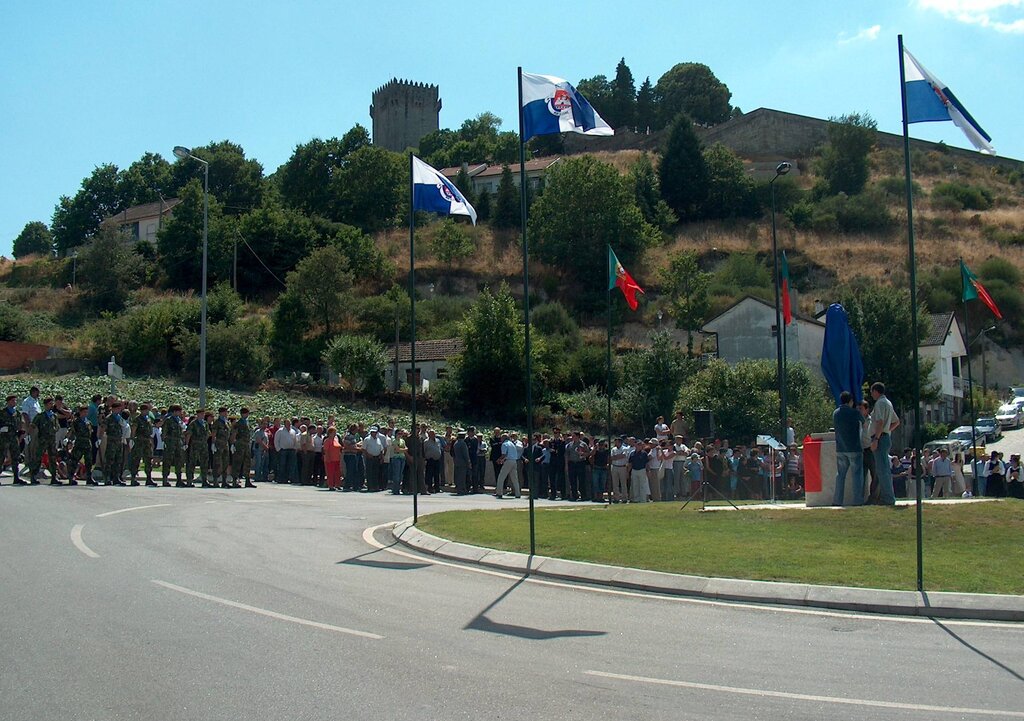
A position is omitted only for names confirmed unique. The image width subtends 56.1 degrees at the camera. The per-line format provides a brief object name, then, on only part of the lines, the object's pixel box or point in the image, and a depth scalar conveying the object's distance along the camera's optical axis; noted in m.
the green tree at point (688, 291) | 67.38
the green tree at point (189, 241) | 82.12
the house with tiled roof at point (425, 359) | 63.03
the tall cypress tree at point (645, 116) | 145.38
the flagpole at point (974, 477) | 28.07
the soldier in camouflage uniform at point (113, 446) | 22.95
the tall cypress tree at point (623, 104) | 144.88
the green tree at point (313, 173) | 106.19
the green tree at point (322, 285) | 66.50
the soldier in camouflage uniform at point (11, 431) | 22.34
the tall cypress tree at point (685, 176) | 103.56
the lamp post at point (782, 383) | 29.91
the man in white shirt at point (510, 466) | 26.91
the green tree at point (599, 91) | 144.88
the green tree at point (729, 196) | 103.31
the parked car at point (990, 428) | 55.19
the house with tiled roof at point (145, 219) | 102.81
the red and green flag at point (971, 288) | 28.16
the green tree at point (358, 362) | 56.50
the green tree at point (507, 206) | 98.62
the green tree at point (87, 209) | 113.81
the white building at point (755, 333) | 59.34
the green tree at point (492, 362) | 57.34
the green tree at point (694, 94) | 147.88
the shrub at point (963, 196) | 109.96
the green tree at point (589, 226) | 84.94
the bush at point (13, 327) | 60.75
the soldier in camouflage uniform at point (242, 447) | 25.33
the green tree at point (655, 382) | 52.50
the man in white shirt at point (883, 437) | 15.69
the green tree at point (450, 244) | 84.94
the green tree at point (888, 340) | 57.53
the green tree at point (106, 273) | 76.50
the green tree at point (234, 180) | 105.25
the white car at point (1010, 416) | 60.50
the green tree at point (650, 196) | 97.50
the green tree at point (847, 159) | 108.81
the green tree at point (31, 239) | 147.62
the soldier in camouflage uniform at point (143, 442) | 23.28
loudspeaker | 23.84
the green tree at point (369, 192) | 100.94
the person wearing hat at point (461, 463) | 27.91
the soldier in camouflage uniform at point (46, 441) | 22.14
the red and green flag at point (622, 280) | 28.28
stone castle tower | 161.62
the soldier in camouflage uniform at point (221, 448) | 24.78
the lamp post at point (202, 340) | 35.56
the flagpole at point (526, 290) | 13.21
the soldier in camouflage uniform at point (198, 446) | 24.23
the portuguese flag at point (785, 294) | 32.91
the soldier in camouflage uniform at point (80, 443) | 22.45
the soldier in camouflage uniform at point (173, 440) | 23.73
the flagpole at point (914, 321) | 10.52
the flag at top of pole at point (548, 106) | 14.80
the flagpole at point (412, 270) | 16.31
